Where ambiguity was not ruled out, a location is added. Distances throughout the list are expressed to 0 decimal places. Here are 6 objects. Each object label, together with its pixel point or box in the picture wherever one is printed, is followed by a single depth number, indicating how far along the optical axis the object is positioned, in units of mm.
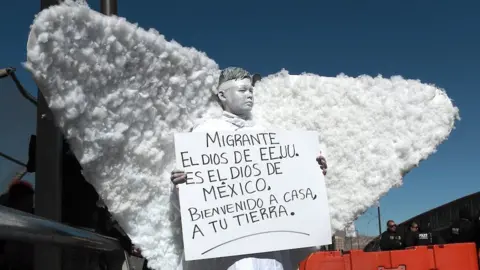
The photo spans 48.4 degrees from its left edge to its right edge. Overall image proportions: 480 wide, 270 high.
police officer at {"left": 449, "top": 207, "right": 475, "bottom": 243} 6184
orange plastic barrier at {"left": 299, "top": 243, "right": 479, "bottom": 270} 4543
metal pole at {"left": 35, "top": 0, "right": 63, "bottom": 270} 1784
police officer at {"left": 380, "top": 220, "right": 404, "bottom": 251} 7105
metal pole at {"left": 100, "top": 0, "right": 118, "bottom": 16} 2430
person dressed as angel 2078
